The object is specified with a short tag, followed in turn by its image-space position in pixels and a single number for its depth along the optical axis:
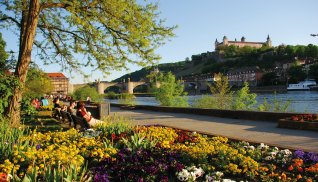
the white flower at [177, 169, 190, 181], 5.26
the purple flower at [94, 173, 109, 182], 4.52
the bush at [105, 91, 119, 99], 84.88
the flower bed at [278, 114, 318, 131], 11.40
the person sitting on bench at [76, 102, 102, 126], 11.29
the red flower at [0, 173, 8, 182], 3.42
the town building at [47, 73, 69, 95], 154.86
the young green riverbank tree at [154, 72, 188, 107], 32.16
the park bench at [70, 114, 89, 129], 11.33
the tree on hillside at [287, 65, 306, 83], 114.62
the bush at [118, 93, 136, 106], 33.62
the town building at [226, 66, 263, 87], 133.38
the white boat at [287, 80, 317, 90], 103.25
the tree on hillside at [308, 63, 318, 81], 107.38
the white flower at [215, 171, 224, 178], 5.27
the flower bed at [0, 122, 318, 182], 5.11
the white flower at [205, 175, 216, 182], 5.19
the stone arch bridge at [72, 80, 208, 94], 117.31
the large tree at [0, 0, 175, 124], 11.90
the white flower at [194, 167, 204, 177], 5.43
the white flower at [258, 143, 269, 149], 7.34
